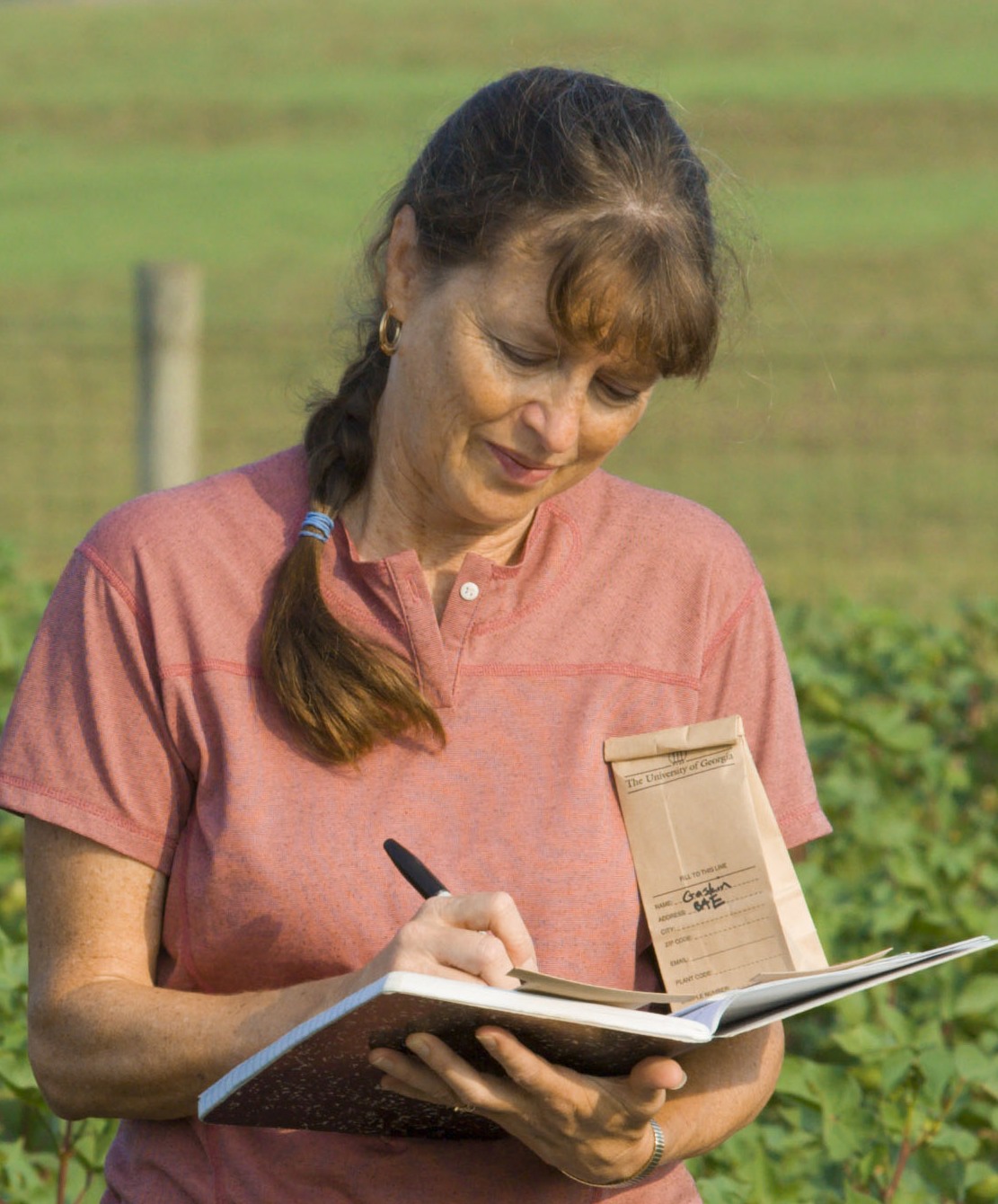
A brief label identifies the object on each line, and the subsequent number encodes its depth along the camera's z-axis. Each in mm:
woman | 4066
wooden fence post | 12773
